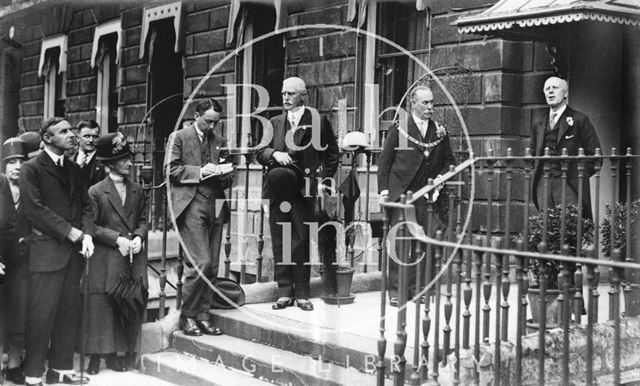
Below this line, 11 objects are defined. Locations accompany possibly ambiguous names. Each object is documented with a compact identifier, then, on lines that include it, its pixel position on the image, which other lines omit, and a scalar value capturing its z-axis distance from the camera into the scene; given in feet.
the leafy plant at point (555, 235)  20.42
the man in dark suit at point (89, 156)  27.07
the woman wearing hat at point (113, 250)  23.29
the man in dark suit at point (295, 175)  24.63
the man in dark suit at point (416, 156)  24.34
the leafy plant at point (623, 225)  21.17
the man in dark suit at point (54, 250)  21.67
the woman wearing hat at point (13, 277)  22.34
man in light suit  24.21
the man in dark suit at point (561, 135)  23.18
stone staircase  20.04
